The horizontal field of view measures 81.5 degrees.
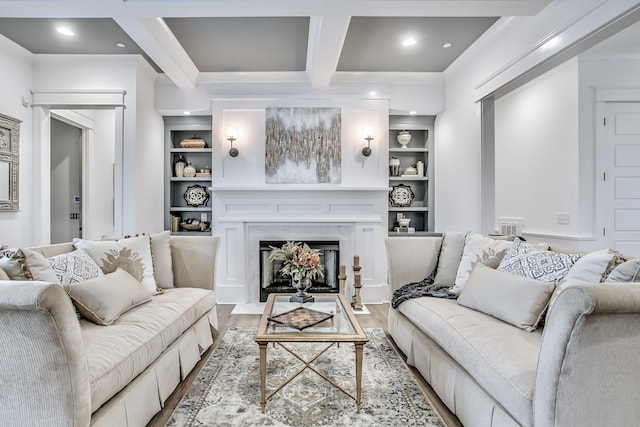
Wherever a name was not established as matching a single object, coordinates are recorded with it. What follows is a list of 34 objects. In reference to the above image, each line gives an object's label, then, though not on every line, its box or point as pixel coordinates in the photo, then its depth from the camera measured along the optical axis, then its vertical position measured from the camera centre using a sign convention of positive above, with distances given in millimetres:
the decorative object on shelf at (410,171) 5059 +575
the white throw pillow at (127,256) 2525 -300
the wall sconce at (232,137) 4500 +927
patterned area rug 1936 -1071
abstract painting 4551 +826
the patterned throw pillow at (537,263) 2055 -292
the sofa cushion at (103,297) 2010 -476
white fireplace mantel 4512 -180
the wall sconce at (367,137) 4535 +933
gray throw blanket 2771 -605
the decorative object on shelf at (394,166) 5051 +644
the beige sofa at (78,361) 1288 -631
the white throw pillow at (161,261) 2967 -386
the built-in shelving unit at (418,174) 5070 +592
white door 3711 +374
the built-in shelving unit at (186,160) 4977 +676
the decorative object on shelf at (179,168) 5016 +615
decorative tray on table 2174 -648
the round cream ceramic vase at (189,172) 4992 +556
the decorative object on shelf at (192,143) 4945 +936
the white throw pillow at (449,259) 3031 -383
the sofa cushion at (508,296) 1943 -474
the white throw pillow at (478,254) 2615 -302
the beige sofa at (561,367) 1258 -612
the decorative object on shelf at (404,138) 5055 +1025
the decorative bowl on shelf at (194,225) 4938 -158
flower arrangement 2865 -372
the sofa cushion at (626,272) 1630 -263
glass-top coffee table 1954 -657
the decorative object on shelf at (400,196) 5148 +240
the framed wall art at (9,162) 3637 +513
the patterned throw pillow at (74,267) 2096 -319
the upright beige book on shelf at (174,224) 4992 -144
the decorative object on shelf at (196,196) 5066 +236
